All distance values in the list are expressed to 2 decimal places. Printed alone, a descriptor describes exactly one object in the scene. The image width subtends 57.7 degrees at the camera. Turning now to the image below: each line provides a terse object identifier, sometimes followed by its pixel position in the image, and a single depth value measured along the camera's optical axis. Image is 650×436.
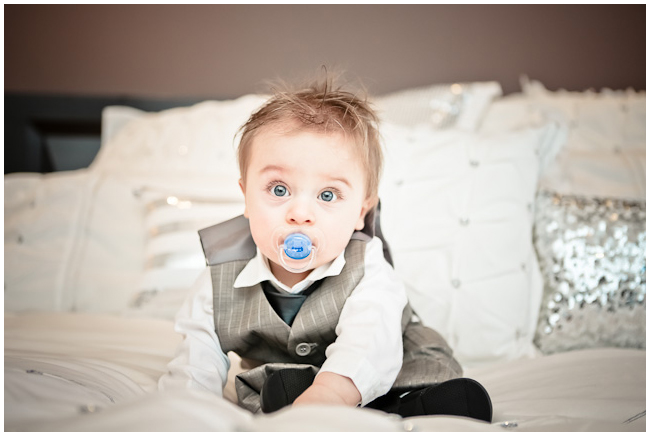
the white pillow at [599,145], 1.54
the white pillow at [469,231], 1.32
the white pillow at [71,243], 1.51
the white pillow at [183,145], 1.68
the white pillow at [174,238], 1.42
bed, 1.07
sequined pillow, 1.30
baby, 0.85
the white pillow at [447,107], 1.74
